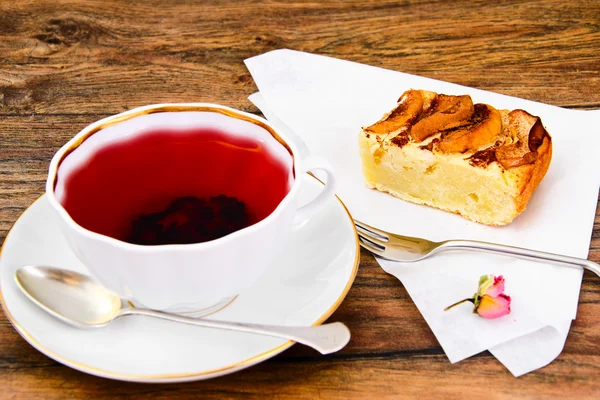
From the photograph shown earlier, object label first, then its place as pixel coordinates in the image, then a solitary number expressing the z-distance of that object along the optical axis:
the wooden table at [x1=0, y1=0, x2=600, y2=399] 0.61
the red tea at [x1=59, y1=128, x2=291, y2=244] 0.62
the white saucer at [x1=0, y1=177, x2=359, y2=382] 0.59
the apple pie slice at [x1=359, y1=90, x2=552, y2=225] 0.71
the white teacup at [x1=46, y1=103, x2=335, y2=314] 0.59
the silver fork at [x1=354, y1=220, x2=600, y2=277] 0.67
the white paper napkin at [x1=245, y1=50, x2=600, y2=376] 0.64
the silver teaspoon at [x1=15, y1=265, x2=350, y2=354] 0.60
